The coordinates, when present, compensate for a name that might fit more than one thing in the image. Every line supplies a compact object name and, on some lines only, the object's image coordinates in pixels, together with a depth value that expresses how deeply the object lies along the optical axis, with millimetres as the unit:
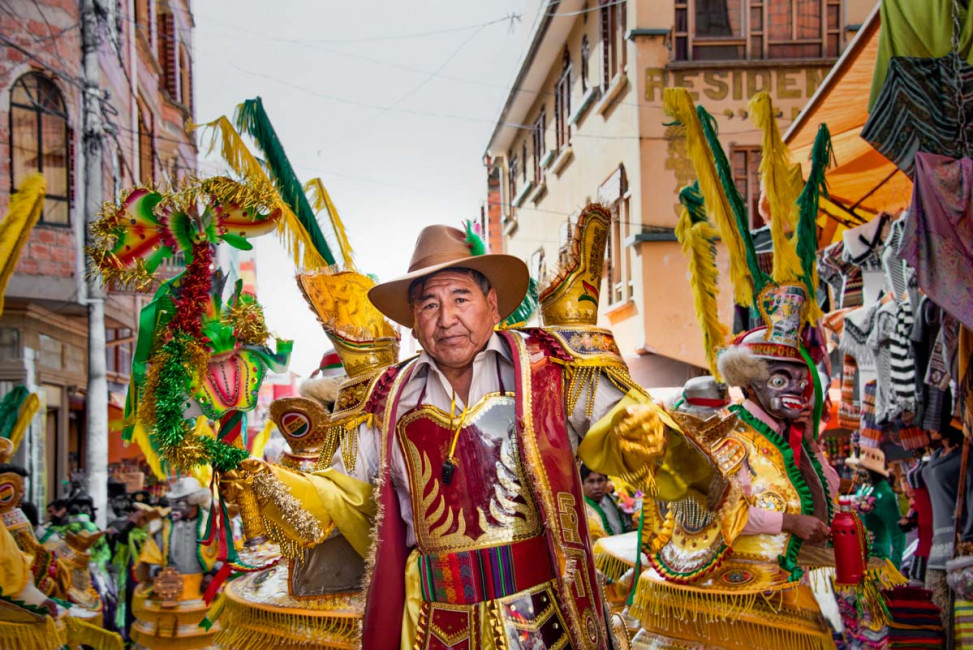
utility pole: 11719
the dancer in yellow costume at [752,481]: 4930
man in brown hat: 3164
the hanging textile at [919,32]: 5330
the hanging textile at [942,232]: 5121
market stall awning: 7142
